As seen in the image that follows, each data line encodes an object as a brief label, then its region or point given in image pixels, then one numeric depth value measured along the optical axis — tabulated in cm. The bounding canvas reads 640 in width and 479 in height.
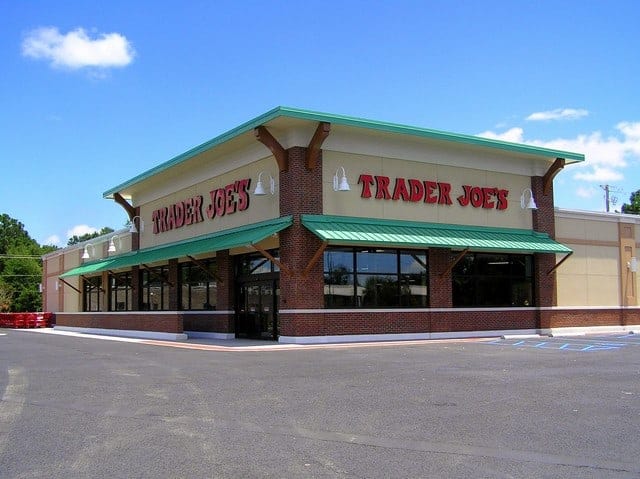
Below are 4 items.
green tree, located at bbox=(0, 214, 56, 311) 7544
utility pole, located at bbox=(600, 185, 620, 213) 6929
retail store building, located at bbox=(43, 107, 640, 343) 2166
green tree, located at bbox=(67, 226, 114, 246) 11350
